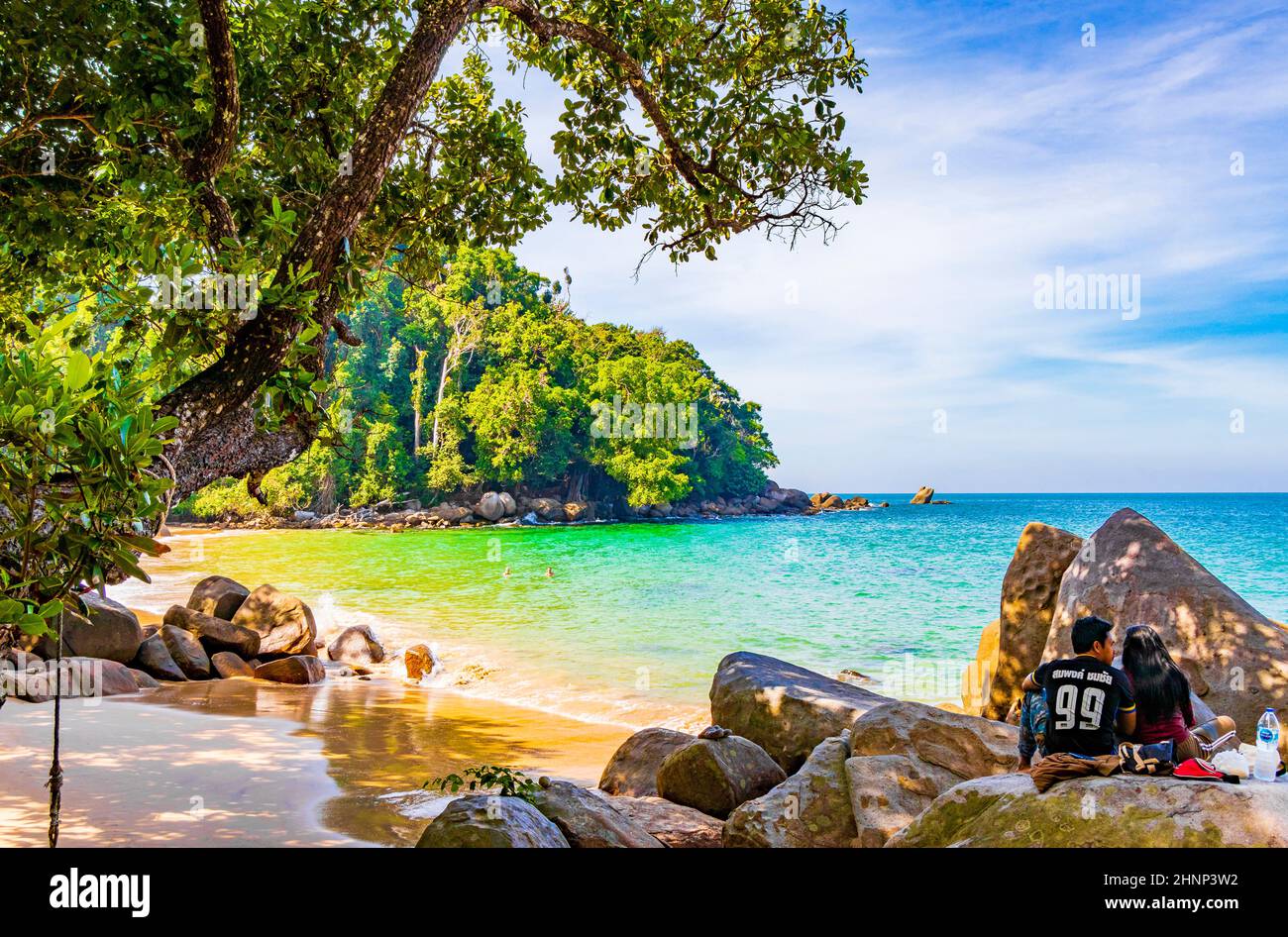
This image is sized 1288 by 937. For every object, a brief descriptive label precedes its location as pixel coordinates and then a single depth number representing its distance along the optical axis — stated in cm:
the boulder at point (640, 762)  798
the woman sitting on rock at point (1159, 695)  489
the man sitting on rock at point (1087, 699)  452
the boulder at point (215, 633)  1422
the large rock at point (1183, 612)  762
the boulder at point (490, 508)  6138
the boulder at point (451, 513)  6031
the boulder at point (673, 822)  632
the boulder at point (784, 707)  838
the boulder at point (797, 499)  9188
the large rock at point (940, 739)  662
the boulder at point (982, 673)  1045
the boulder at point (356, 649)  1602
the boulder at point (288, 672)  1355
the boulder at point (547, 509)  6406
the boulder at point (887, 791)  590
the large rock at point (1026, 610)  970
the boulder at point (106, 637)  1204
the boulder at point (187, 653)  1320
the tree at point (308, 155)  407
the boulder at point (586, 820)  541
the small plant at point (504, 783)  589
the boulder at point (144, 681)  1195
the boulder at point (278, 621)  1505
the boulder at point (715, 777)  720
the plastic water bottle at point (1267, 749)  449
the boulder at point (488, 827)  458
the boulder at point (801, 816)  602
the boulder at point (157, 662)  1270
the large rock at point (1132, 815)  356
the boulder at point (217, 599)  1600
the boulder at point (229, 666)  1356
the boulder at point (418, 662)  1529
